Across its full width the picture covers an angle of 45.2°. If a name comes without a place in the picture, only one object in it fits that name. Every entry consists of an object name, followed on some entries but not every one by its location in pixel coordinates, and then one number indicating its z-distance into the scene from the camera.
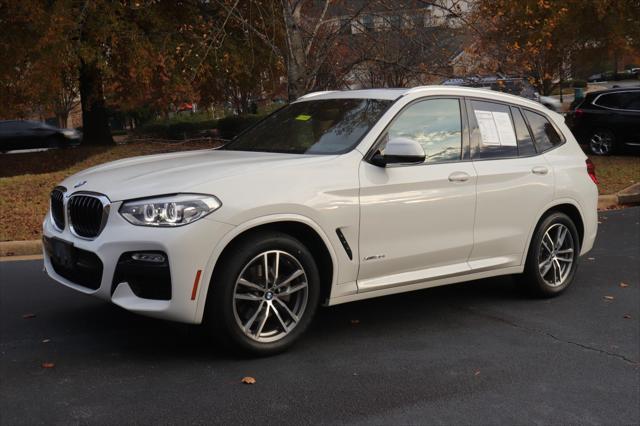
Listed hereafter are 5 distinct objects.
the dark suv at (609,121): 18.25
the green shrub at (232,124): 23.36
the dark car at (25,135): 30.22
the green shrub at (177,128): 31.34
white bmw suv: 4.46
